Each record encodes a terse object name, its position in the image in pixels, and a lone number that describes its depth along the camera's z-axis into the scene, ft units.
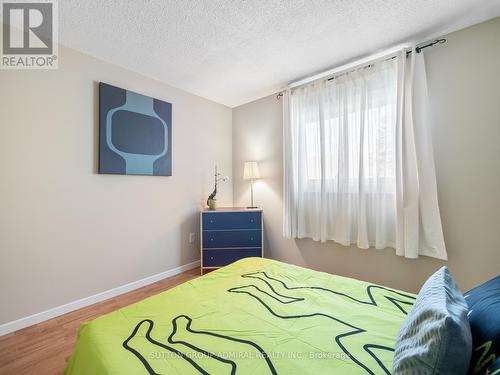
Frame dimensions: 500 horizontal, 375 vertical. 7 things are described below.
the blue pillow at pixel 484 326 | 1.88
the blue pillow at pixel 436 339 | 1.72
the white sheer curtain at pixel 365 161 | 6.37
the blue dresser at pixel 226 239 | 9.22
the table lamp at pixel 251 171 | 10.18
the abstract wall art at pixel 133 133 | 7.35
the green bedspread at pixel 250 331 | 2.42
